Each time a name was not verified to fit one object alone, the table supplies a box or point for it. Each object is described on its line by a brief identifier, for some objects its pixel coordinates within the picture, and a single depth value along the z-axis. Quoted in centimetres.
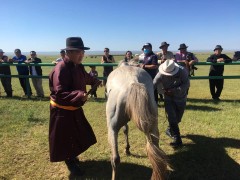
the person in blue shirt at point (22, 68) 756
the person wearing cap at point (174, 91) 375
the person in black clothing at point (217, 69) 671
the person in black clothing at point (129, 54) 643
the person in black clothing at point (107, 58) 751
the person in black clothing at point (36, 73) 770
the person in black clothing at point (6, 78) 780
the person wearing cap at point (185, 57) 643
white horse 246
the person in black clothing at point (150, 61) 580
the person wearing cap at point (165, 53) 594
